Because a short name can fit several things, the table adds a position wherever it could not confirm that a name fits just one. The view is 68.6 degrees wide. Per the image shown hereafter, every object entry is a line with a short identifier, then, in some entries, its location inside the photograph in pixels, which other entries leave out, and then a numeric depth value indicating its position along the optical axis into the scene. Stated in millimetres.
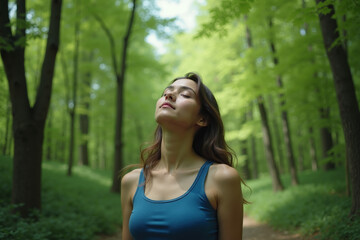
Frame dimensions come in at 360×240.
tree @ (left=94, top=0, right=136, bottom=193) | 10641
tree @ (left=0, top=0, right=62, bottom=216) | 4914
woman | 1585
